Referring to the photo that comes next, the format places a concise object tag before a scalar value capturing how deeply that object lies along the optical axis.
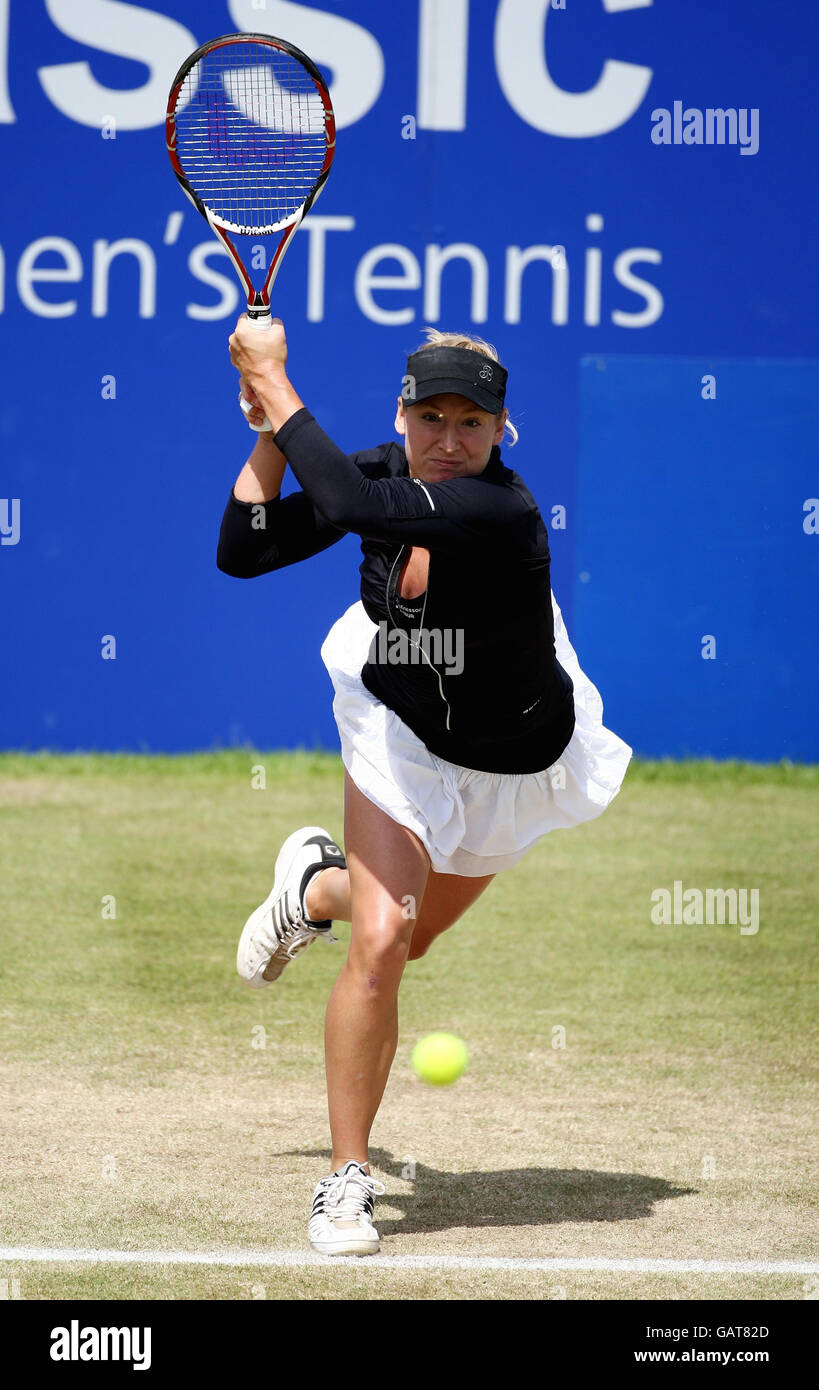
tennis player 6.67
